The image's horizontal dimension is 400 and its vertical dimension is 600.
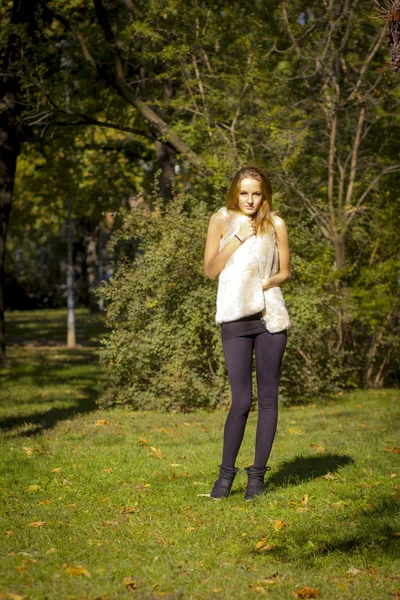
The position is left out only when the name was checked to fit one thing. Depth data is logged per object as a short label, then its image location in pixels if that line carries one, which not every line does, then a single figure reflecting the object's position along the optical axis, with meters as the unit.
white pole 21.23
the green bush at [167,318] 11.17
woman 5.49
